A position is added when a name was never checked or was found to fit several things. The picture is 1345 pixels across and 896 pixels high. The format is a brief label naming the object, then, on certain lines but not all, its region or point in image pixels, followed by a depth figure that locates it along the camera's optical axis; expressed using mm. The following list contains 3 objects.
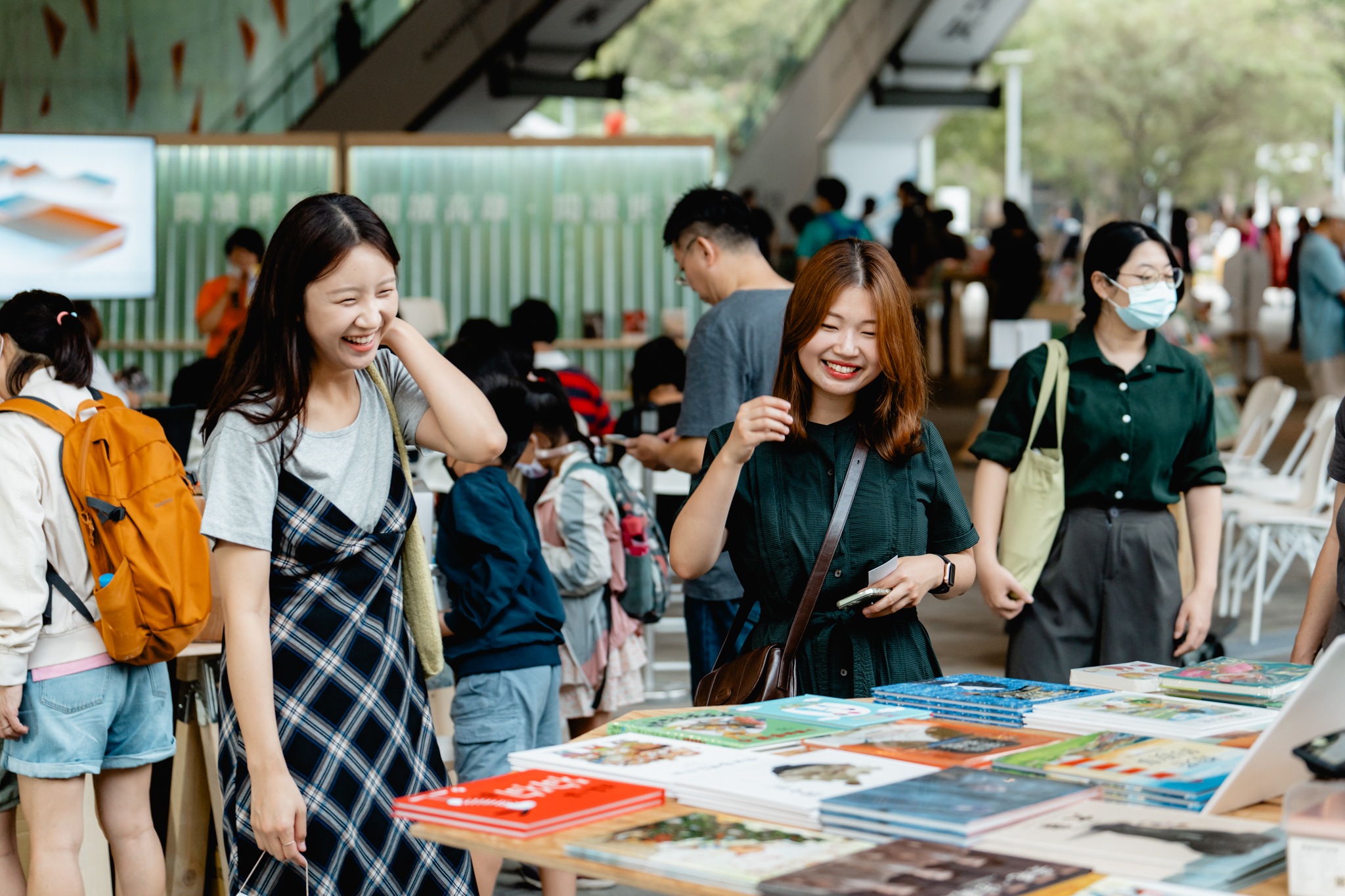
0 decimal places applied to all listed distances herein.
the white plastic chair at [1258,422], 8047
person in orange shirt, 7672
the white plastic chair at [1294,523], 6543
